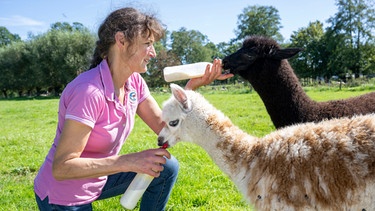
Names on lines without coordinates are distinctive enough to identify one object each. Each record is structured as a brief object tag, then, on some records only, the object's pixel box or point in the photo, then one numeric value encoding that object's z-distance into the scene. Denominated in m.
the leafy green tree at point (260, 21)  49.50
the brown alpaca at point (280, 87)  4.14
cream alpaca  1.97
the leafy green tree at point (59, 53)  40.62
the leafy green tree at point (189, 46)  66.25
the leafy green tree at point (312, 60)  47.25
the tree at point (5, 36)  88.61
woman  2.10
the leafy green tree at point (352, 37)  41.94
